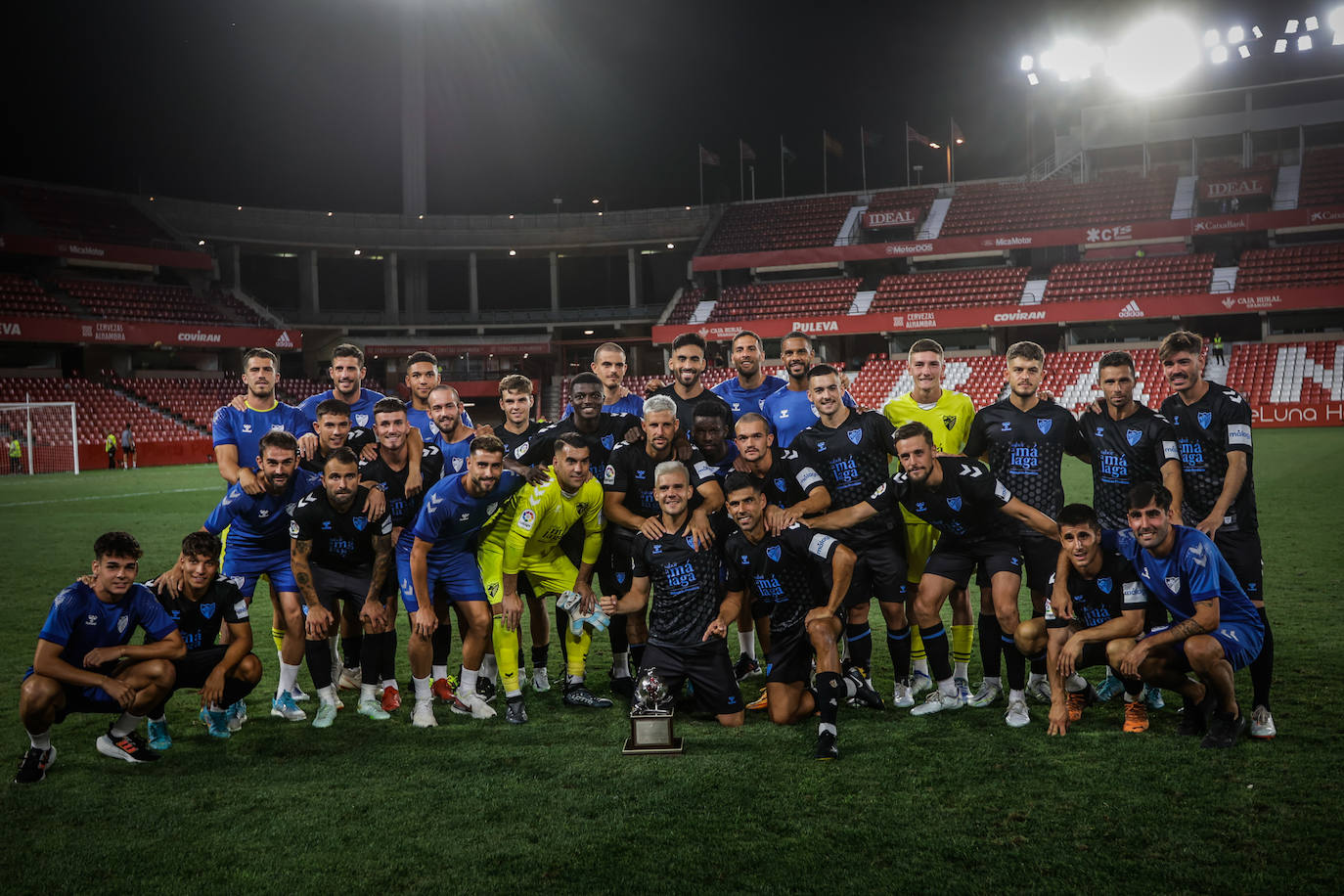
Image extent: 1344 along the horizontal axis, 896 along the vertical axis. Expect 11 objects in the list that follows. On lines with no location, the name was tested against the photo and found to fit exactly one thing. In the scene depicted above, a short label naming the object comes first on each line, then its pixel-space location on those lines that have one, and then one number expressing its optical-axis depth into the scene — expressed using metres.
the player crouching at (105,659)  4.71
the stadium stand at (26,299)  33.34
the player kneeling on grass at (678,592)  5.55
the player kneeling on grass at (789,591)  5.31
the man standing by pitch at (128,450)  28.67
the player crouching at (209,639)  5.17
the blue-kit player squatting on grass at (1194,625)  4.70
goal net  28.00
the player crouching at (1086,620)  5.00
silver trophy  4.86
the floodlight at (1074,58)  43.12
